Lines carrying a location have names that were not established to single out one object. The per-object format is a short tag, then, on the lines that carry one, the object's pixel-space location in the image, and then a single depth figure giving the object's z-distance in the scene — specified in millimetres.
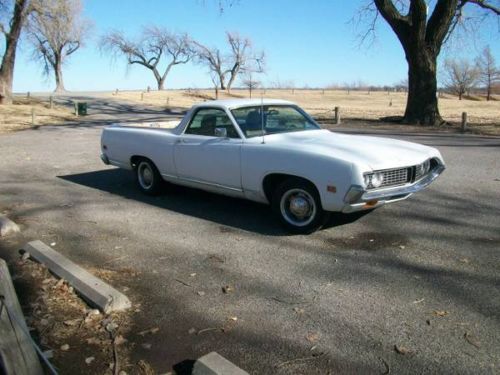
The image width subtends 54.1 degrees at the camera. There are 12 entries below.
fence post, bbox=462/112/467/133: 17453
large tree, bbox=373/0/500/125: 18500
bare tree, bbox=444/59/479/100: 104944
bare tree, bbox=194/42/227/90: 79688
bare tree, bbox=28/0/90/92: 28375
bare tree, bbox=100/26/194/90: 78500
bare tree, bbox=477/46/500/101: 105750
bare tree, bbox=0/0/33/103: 28422
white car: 4992
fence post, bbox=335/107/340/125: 21567
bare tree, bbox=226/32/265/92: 81938
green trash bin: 29125
